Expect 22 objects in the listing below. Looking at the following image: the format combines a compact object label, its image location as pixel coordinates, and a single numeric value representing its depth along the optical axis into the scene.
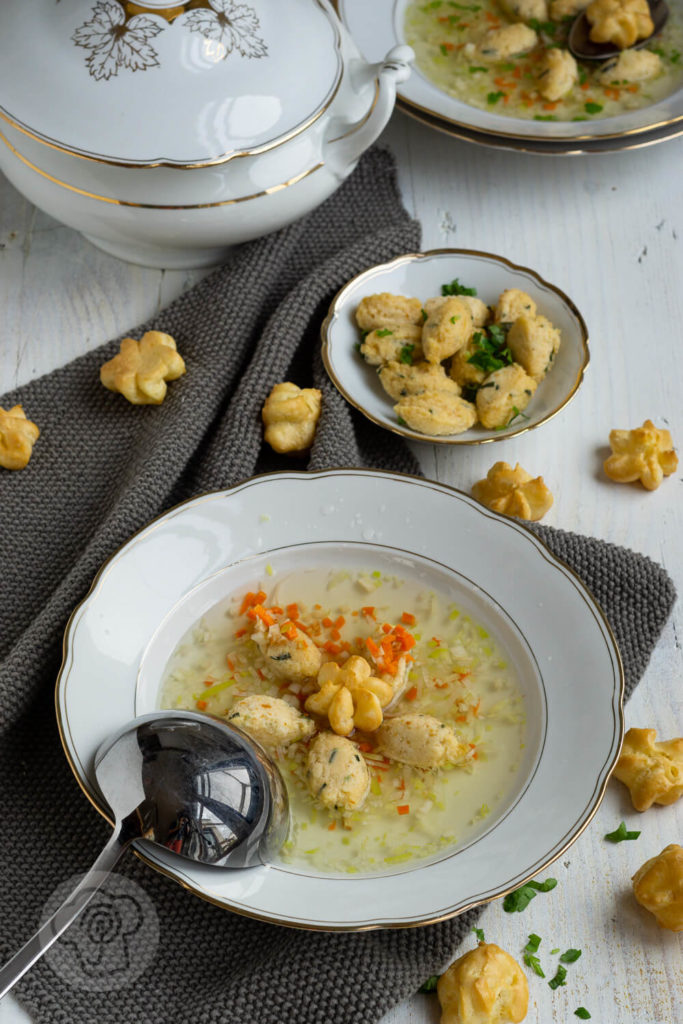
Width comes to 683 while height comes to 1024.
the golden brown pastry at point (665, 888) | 1.07
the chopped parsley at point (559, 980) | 1.06
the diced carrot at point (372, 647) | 1.17
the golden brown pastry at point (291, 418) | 1.37
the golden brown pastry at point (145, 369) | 1.41
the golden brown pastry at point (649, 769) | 1.14
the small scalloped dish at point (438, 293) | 1.39
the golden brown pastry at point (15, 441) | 1.37
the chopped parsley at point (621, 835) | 1.14
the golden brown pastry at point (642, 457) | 1.39
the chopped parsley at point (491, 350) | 1.40
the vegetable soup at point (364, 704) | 1.08
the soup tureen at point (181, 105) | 1.27
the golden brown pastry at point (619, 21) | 1.70
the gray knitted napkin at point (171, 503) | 1.04
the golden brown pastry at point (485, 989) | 1.01
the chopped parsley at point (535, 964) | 1.07
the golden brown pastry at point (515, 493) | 1.35
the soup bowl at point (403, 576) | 1.01
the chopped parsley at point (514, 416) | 1.38
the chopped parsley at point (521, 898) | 1.10
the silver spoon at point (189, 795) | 1.00
